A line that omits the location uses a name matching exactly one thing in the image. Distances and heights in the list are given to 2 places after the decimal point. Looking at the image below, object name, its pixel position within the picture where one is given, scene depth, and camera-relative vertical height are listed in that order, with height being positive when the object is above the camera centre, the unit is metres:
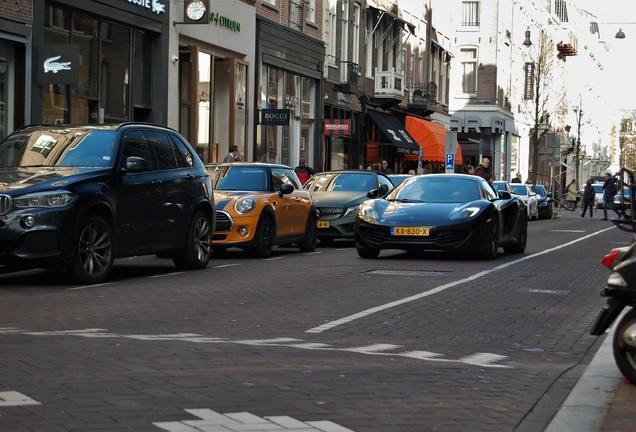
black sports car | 18.14 -0.77
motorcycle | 7.36 -0.84
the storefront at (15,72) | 22.75 +1.69
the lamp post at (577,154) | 85.94 +1.15
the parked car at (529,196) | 47.76 -1.09
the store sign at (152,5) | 28.30 +3.80
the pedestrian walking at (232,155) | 28.41 +0.22
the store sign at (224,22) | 33.00 +4.01
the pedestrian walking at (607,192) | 48.56 -0.85
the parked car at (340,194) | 23.36 -0.57
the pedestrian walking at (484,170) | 30.83 -0.04
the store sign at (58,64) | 22.38 +1.83
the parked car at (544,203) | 51.72 -1.45
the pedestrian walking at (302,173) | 34.71 -0.22
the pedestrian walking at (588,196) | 56.16 -1.18
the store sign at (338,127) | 40.00 +1.31
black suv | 12.93 -0.43
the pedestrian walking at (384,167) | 40.18 -0.01
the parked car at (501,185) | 39.79 -0.54
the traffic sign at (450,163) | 44.91 +0.19
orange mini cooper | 18.89 -0.73
